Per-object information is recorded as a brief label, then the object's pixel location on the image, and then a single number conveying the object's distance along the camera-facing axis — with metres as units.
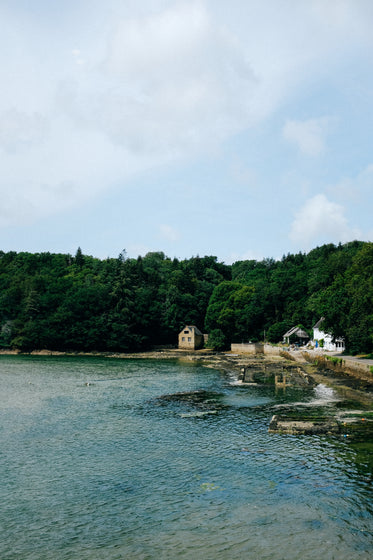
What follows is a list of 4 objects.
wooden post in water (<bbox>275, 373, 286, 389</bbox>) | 45.27
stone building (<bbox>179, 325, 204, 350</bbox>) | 112.56
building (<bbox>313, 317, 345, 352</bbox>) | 78.26
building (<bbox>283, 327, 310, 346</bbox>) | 98.00
